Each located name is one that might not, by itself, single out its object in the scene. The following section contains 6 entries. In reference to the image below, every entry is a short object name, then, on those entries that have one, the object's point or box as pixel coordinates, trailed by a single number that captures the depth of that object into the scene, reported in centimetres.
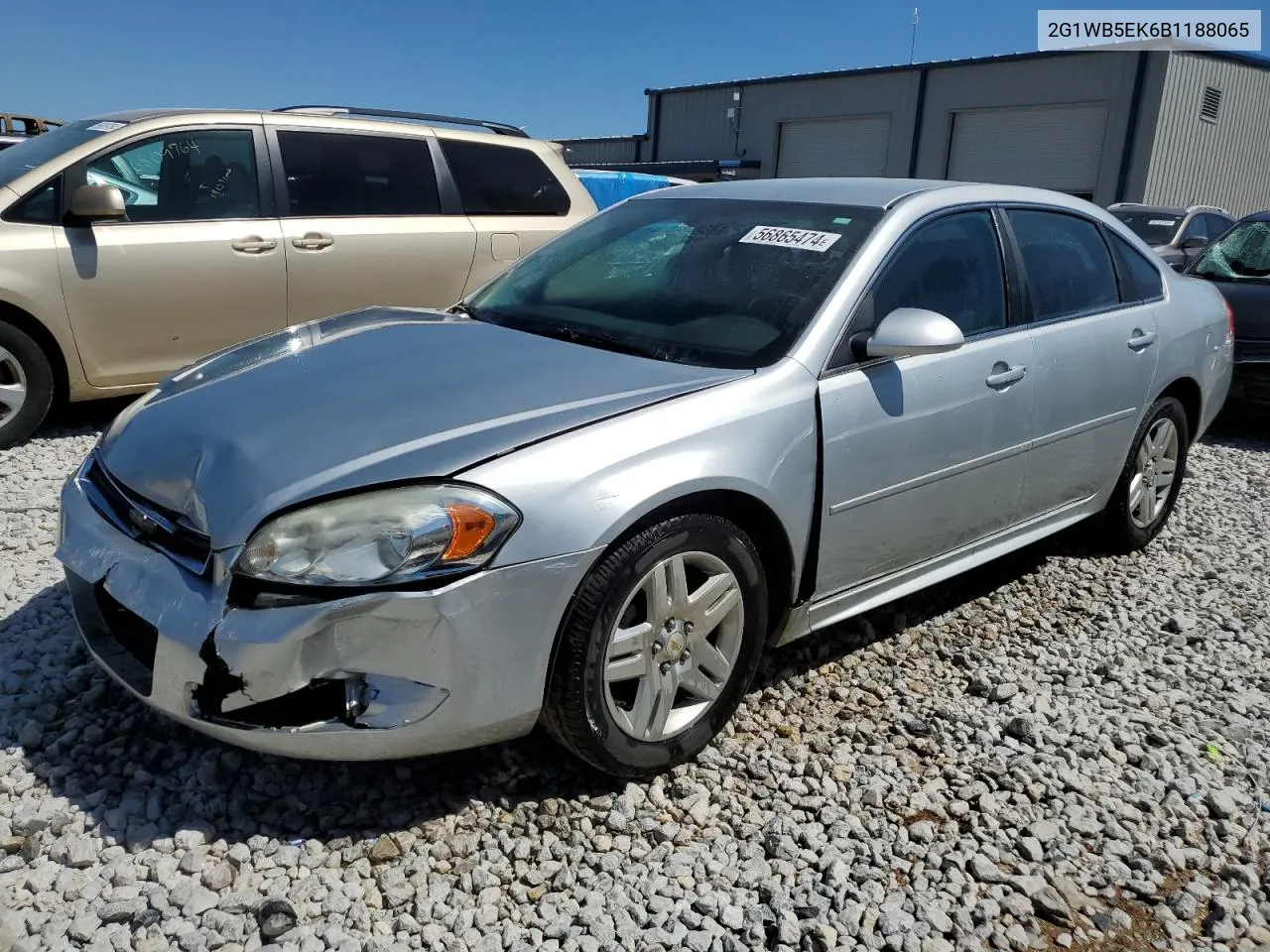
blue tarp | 941
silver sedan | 221
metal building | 2189
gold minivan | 510
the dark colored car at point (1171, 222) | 1235
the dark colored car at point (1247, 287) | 690
